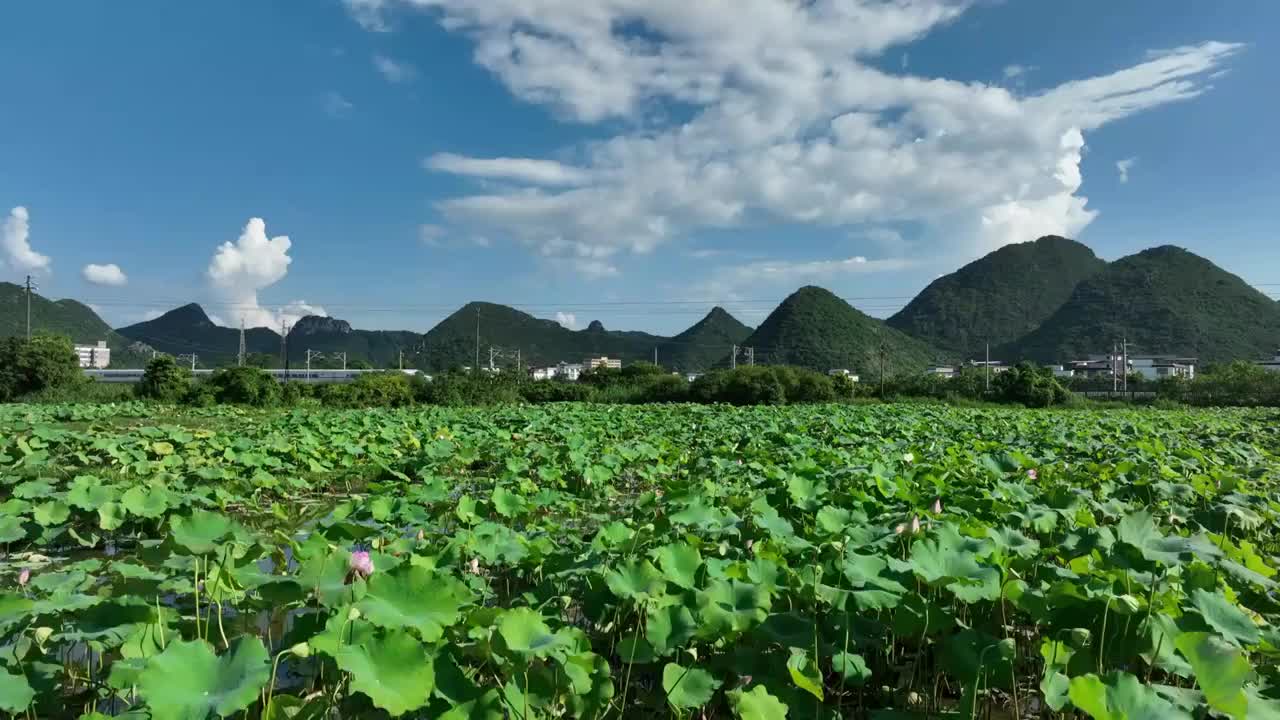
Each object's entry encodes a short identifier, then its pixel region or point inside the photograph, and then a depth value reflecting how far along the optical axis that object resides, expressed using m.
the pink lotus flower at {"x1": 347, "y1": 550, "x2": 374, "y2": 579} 2.48
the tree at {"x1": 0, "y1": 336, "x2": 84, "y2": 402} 27.50
